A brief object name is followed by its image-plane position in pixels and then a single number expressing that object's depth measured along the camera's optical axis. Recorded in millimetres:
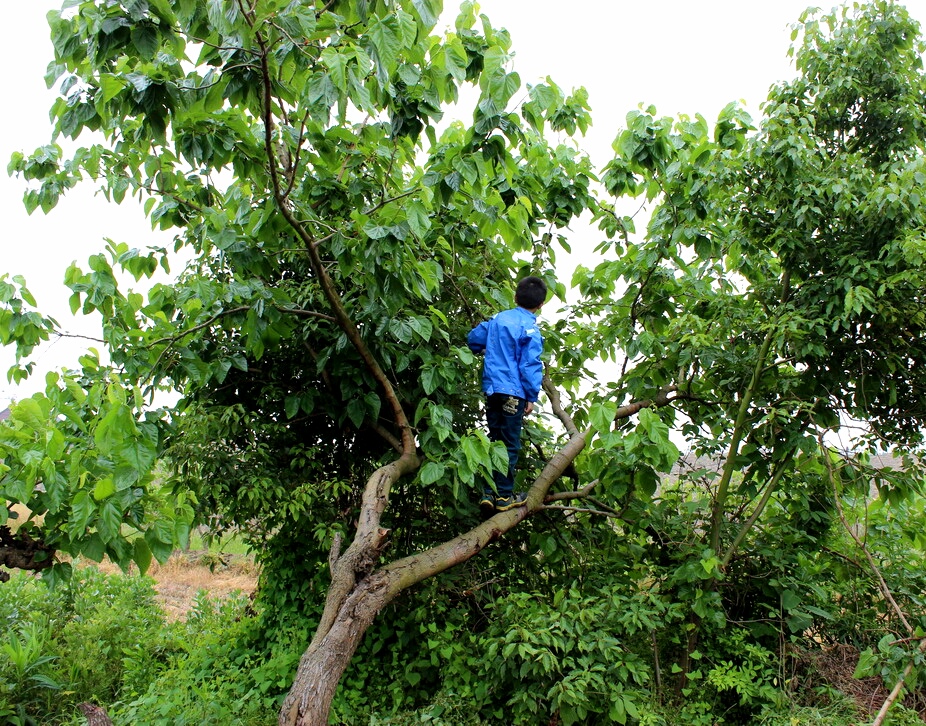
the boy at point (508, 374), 4172
